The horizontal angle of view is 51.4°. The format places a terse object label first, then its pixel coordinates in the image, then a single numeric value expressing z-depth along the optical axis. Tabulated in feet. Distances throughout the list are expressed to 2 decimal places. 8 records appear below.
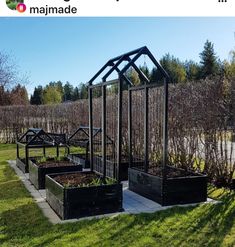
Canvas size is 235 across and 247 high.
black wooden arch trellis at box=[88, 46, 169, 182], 12.11
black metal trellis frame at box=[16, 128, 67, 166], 18.52
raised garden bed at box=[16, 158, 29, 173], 18.87
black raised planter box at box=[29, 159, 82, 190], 15.09
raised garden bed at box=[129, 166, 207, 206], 12.30
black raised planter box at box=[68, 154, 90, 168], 19.96
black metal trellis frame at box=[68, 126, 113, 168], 20.03
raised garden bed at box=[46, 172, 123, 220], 10.76
